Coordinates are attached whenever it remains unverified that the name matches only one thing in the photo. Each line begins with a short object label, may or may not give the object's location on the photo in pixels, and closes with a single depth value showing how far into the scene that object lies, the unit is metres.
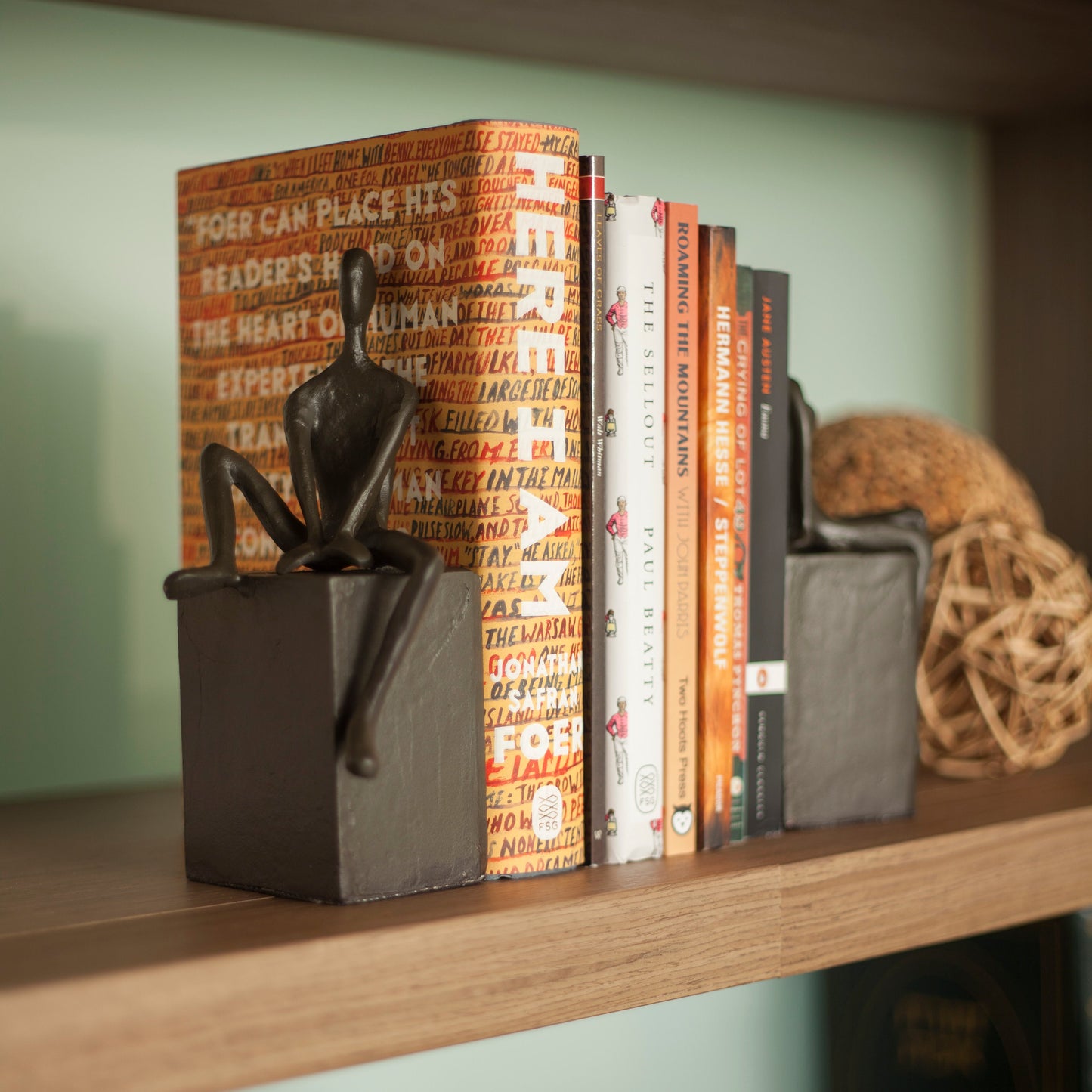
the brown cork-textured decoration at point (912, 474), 1.10
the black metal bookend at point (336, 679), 0.85
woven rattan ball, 1.05
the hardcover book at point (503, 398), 0.90
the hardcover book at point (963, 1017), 1.11
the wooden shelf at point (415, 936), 0.80
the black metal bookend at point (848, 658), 0.98
